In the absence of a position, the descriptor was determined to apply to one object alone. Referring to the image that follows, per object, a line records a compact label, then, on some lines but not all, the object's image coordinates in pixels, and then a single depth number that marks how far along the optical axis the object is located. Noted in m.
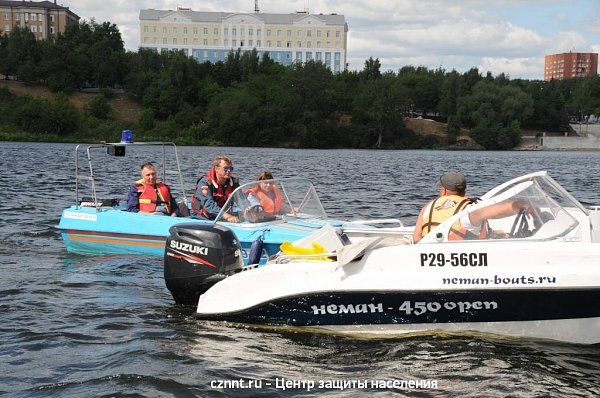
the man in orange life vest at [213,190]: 13.52
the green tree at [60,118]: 94.56
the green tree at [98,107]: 104.38
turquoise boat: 11.53
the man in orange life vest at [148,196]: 14.09
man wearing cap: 8.62
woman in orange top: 11.62
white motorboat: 7.73
